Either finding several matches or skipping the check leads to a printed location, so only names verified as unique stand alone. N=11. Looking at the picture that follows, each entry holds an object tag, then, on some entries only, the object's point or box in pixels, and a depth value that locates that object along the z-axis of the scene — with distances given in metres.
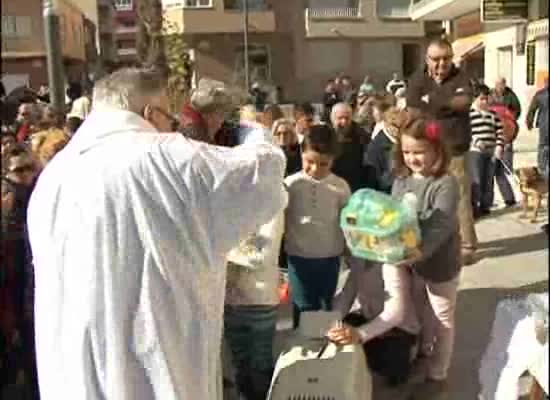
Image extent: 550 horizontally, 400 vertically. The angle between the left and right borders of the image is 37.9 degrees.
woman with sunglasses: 2.24
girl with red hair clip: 2.53
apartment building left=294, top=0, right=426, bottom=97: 24.75
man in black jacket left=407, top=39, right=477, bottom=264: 4.00
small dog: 3.00
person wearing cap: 2.84
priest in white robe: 2.06
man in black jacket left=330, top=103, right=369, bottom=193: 4.29
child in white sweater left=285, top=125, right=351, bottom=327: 3.14
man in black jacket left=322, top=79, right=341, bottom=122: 12.00
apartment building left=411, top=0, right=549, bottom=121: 12.19
